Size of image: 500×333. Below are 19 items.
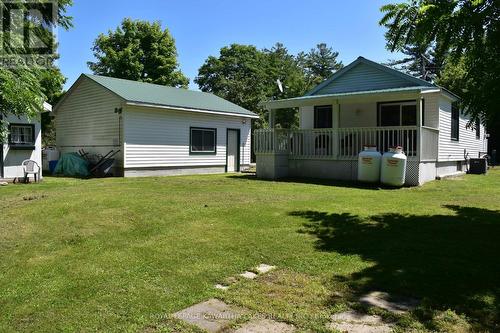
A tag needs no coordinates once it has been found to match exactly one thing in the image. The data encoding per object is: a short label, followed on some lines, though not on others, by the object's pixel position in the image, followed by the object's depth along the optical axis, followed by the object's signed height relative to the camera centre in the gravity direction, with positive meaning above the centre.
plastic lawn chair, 13.94 -0.44
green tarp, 16.80 -0.44
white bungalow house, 13.24 +0.86
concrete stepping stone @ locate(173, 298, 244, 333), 3.27 -1.30
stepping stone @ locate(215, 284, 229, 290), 4.08 -1.27
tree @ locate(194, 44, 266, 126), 47.97 +10.40
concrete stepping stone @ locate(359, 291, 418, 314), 3.50 -1.26
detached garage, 16.52 +1.22
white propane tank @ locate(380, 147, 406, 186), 11.85 -0.33
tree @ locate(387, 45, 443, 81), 52.42 +12.10
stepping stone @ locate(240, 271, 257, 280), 4.39 -1.26
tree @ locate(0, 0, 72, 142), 6.65 +1.20
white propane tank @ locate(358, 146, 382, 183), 12.33 -0.27
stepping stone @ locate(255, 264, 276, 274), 4.58 -1.24
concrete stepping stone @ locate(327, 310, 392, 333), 3.13 -1.28
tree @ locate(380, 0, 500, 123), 5.30 +1.64
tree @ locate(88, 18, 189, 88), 36.22 +8.95
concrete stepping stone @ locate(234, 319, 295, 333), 3.16 -1.30
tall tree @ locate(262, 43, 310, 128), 34.09 +8.99
